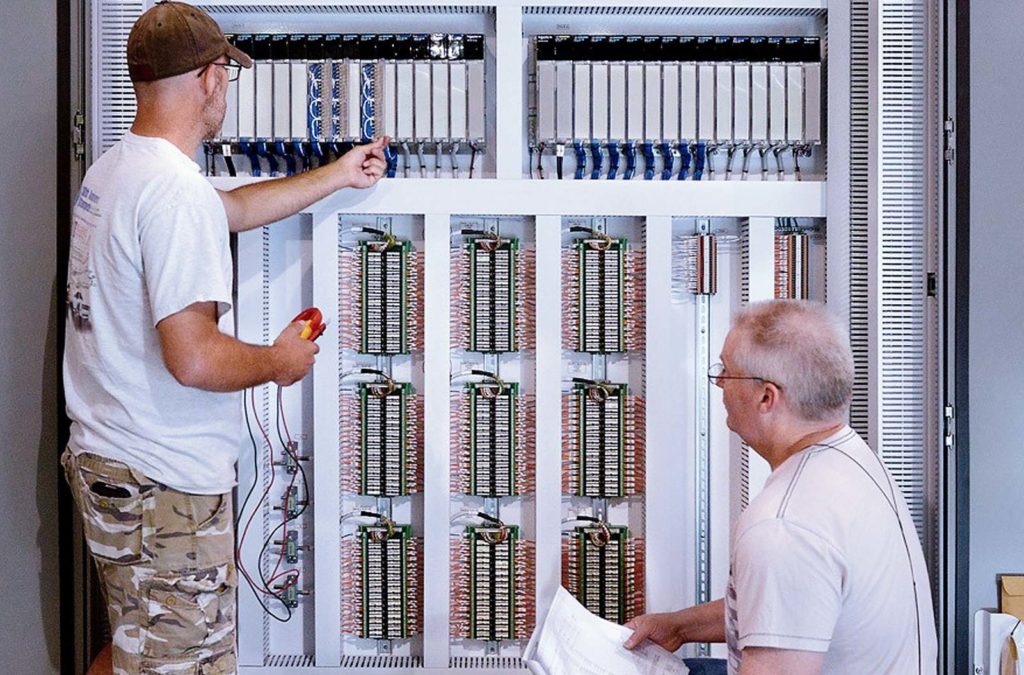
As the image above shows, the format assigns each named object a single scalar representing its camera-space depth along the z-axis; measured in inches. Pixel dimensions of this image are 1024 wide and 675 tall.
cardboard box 80.6
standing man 59.1
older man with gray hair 49.3
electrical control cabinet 88.4
